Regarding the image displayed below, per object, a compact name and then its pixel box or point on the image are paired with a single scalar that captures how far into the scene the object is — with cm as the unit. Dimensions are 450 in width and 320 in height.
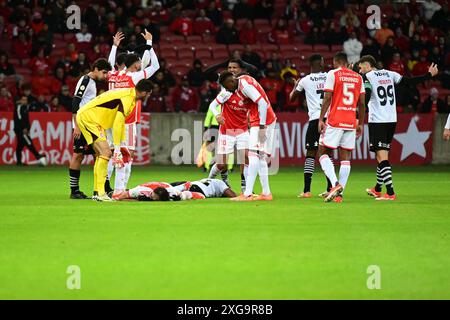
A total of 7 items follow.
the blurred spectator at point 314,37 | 3331
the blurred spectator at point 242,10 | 3388
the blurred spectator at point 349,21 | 3325
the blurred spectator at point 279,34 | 3350
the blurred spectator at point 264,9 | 3416
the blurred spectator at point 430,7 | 3506
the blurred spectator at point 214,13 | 3322
